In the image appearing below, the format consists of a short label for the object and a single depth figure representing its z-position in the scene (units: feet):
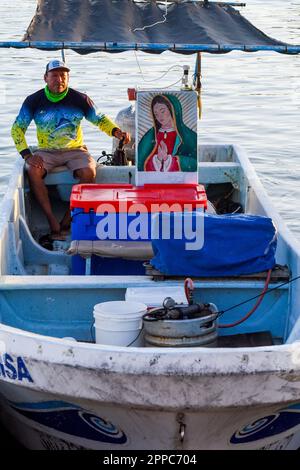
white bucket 33.45
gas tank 32.63
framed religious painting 48.16
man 51.80
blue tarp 37.29
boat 29.78
